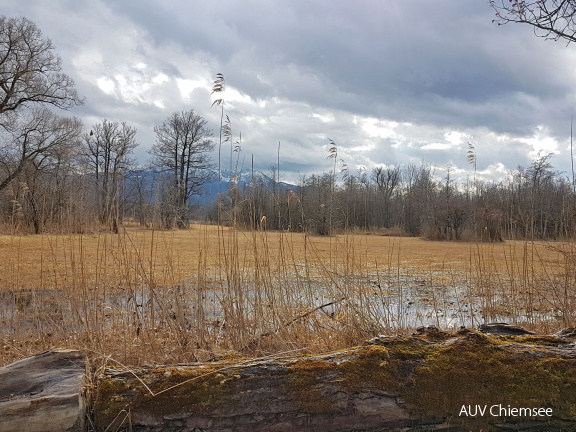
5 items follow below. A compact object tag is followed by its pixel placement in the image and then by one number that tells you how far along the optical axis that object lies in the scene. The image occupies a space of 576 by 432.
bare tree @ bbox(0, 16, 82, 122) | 17.94
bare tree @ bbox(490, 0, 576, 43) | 4.12
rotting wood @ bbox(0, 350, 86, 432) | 1.43
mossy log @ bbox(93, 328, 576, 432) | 1.58
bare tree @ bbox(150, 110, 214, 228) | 43.19
